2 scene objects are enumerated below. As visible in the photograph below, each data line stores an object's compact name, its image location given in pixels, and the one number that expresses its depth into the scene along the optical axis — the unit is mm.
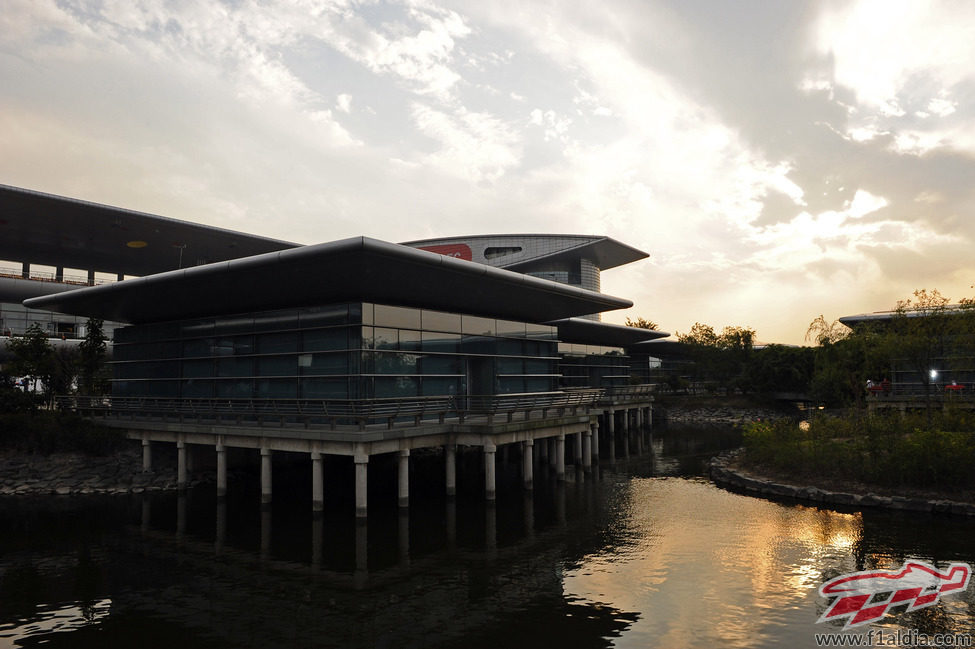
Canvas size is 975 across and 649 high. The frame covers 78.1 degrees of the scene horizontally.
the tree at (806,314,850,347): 52938
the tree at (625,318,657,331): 146875
